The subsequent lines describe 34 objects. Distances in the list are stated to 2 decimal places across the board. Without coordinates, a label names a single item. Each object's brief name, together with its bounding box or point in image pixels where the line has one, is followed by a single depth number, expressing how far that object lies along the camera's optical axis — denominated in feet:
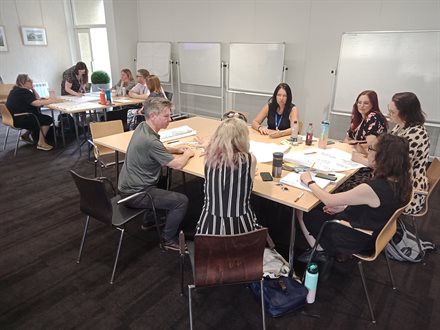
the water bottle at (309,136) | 9.55
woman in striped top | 5.74
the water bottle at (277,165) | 7.00
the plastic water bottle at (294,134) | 9.90
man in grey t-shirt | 7.48
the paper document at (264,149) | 8.25
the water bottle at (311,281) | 6.48
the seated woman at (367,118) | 9.19
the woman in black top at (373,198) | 5.61
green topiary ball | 24.98
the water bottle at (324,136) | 9.17
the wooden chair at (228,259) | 4.85
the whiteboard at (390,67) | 13.12
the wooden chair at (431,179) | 7.58
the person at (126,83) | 18.26
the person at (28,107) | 15.31
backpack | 8.02
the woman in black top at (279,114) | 11.07
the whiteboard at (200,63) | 19.89
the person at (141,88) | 17.37
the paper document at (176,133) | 9.98
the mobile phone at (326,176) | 6.98
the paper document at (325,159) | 7.73
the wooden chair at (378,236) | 5.57
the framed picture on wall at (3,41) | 22.97
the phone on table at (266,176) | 6.99
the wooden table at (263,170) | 6.15
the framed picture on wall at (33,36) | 24.17
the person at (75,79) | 18.24
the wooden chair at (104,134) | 11.01
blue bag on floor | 6.31
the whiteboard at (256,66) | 17.29
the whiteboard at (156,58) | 22.66
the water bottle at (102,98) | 15.83
